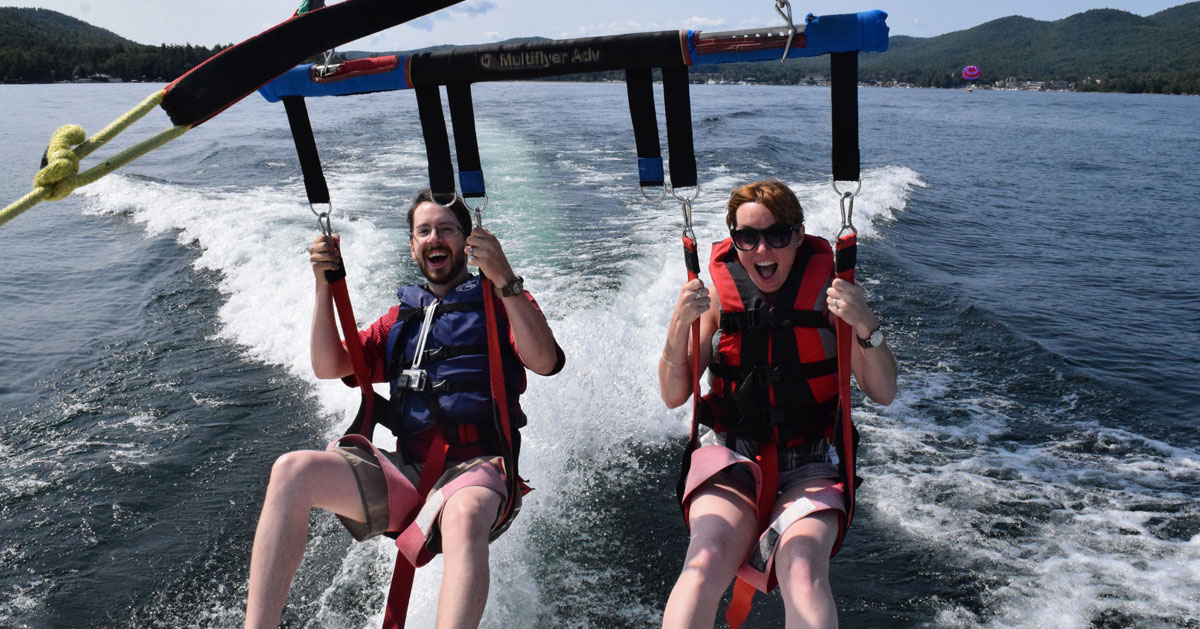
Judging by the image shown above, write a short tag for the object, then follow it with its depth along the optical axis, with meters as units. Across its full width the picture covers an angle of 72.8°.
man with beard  2.32
